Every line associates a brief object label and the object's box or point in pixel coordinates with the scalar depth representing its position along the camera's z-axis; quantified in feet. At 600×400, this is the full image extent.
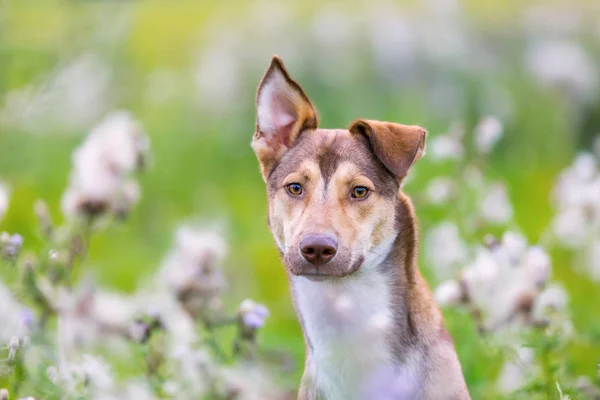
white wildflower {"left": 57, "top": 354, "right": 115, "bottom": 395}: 23.21
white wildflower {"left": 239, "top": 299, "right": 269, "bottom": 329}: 25.63
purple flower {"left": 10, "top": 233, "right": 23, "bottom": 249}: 24.27
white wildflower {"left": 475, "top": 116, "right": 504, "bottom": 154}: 34.17
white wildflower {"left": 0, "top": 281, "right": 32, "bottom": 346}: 22.41
